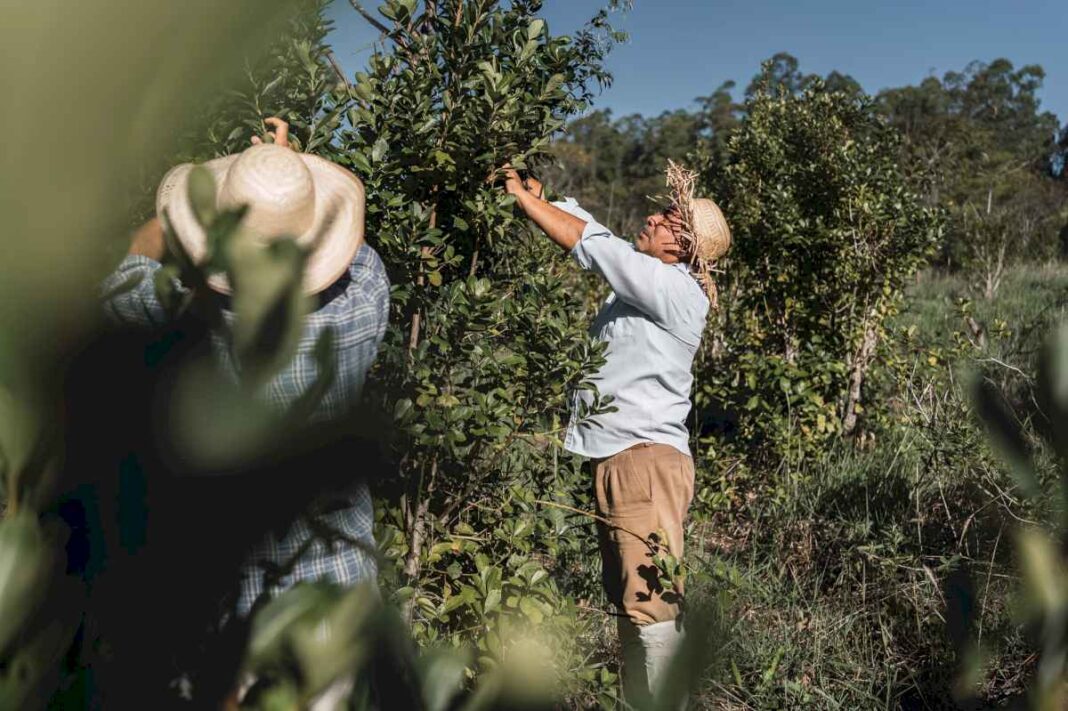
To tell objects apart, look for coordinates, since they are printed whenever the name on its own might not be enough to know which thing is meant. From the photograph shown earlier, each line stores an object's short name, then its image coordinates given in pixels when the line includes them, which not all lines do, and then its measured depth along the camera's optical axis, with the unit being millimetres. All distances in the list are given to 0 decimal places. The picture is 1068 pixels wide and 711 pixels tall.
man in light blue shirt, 2633
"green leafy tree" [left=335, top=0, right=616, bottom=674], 2086
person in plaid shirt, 467
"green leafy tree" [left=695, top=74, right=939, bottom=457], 4828
